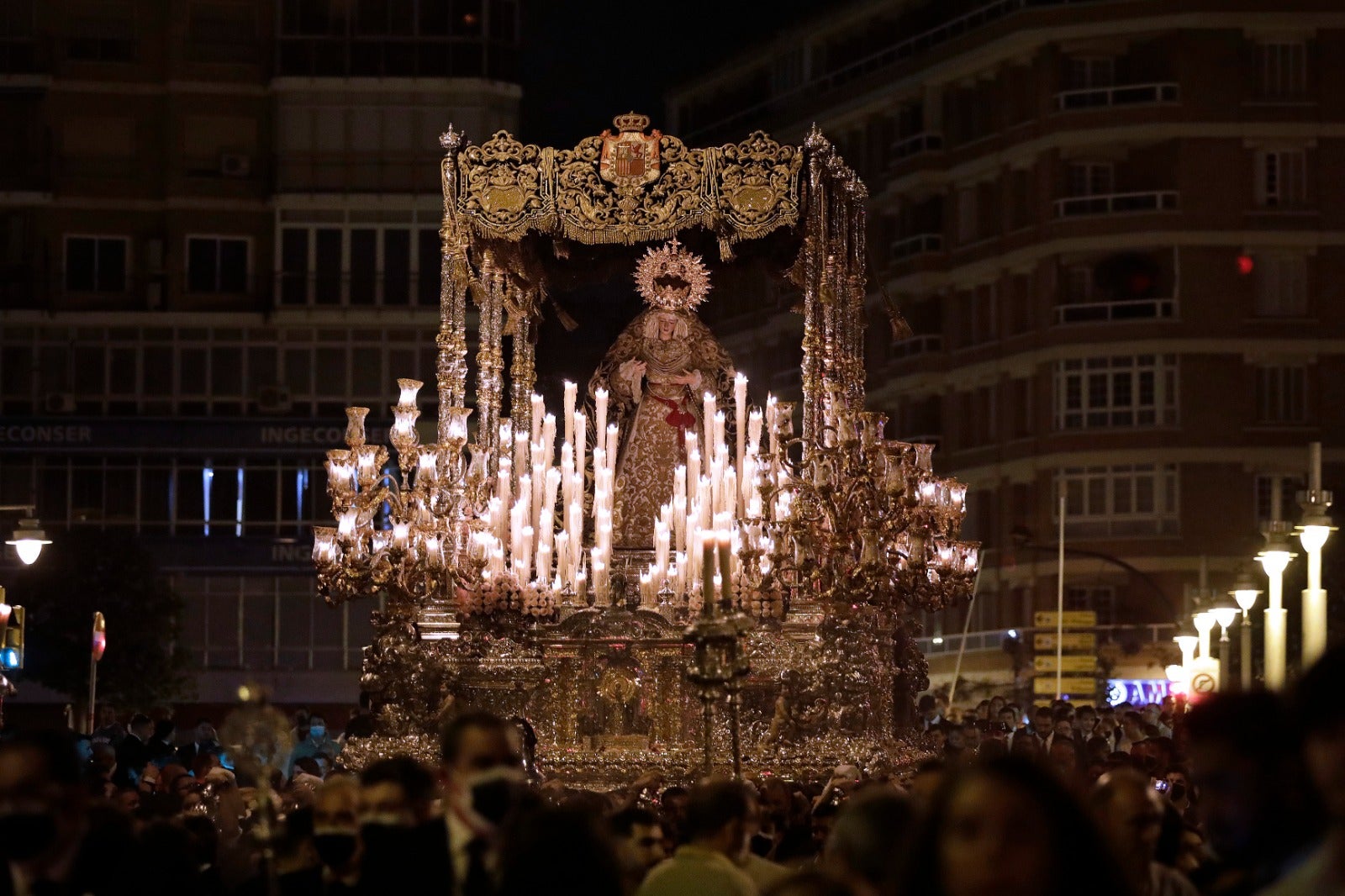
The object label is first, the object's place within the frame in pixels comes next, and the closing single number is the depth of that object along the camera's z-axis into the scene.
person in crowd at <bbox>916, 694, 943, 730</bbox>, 29.48
